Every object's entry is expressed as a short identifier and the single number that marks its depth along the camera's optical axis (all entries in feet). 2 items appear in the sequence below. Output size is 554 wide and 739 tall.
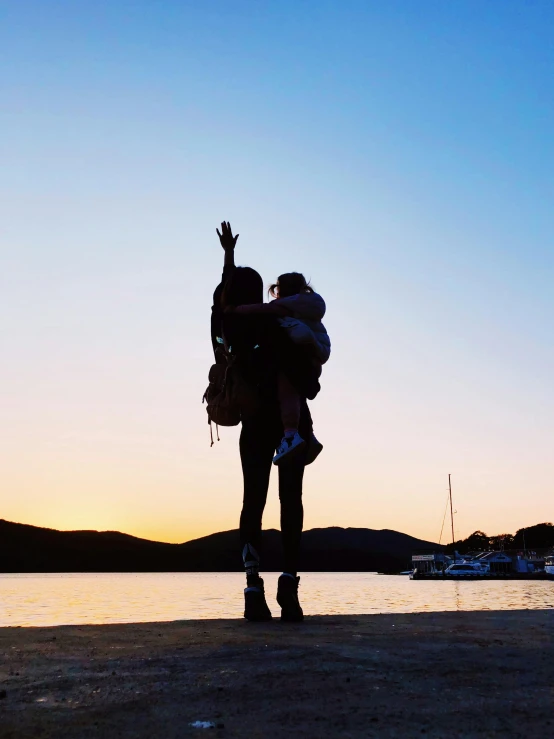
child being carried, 16.06
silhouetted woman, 16.24
